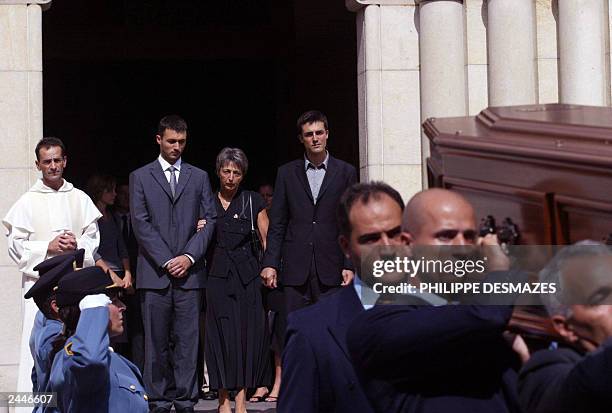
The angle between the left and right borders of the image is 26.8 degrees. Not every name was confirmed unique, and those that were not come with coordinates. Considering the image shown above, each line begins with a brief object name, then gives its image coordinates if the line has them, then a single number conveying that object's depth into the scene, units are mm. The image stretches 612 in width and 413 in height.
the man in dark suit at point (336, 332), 3145
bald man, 2678
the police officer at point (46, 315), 5012
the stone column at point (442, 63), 9586
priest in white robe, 8172
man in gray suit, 8352
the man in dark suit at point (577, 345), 2379
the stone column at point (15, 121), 9312
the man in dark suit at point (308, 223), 8289
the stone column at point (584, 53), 9406
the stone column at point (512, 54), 9500
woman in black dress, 8805
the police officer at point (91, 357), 4559
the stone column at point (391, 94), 9750
